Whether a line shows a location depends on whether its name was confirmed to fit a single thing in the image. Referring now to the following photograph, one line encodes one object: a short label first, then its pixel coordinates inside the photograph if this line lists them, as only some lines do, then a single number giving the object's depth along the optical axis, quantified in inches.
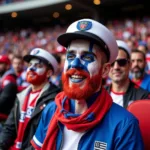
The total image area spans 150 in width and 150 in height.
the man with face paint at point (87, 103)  46.5
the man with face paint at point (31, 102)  81.3
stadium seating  52.9
